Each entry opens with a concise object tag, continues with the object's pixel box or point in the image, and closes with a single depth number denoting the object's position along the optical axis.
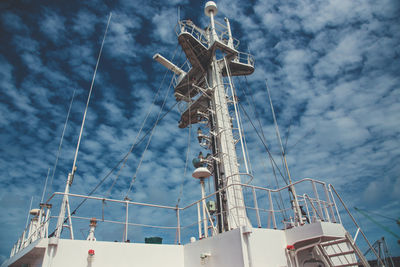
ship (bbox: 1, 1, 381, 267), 6.37
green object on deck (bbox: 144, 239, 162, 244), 8.12
